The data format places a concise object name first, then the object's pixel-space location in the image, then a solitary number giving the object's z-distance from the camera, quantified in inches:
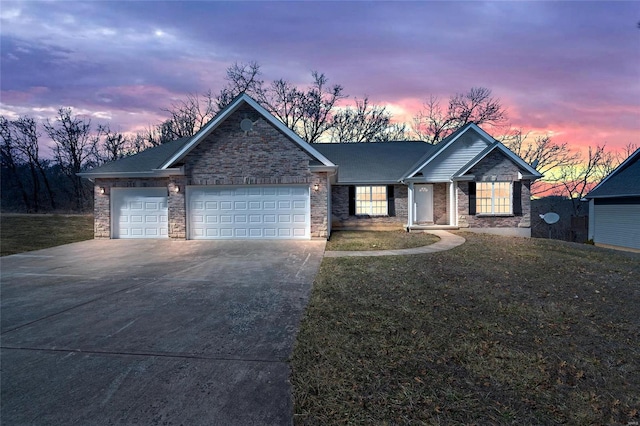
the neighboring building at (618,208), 613.7
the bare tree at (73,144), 1359.5
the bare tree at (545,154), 1158.6
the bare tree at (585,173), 1179.3
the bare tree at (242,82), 1191.6
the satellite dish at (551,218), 601.3
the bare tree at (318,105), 1214.3
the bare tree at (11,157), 1307.7
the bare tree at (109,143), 1427.2
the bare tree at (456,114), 1163.3
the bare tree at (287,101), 1214.3
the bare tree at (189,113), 1224.2
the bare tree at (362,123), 1234.6
